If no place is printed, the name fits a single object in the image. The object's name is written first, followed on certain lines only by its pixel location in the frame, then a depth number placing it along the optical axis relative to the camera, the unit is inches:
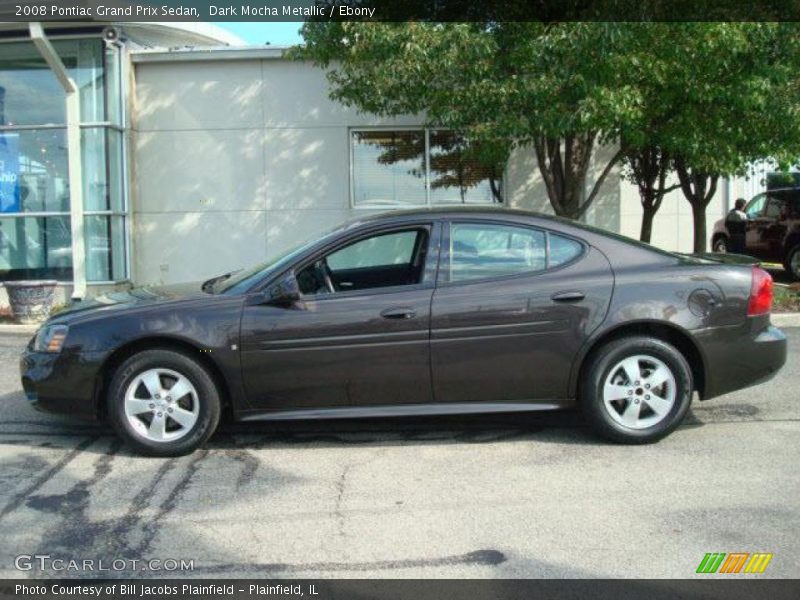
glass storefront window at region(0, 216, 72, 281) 500.1
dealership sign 501.0
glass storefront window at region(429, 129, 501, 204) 498.9
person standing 540.7
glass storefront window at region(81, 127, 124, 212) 491.8
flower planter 434.9
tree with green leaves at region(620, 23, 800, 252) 354.3
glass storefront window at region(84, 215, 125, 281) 493.0
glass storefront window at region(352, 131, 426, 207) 501.0
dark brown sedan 205.0
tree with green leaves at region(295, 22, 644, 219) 349.4
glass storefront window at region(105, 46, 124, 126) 491.8
